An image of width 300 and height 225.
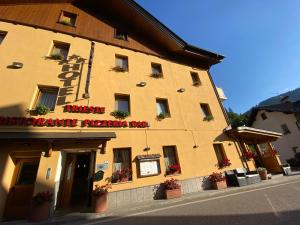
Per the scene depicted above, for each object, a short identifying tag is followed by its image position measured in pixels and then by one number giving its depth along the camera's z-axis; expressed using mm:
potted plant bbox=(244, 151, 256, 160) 13459
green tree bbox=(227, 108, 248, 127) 44512
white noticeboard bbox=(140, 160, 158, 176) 9499
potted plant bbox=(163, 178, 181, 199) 9039
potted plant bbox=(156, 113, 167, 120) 11758
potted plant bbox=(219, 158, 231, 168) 12102
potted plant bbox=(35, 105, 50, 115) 8734
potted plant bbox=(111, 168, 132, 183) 8800
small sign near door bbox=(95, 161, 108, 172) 8673
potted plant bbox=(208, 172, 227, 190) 10500
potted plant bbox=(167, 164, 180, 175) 10273
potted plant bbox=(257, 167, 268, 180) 12262
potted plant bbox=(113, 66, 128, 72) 12317
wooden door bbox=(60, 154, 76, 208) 8812
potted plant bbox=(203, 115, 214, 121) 13727
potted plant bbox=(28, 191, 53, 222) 6498
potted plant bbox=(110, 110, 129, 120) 10477
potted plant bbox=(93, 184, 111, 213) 7300
